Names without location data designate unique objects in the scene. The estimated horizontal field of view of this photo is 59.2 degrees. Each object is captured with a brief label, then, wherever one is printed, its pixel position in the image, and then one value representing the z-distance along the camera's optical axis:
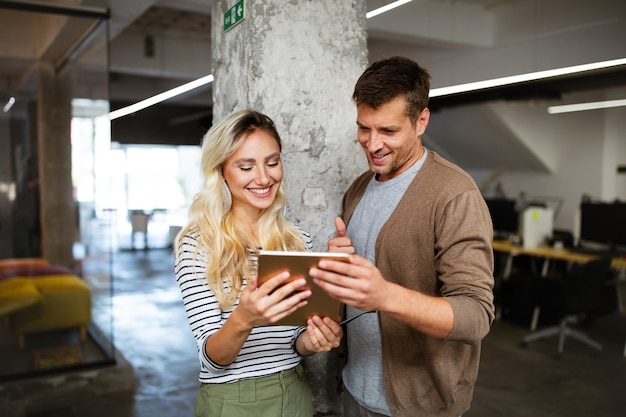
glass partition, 5.28
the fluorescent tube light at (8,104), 5.69
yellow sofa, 5.38
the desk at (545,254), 6.25
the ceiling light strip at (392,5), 4.60
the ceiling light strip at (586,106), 9.73
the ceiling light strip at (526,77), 6.66
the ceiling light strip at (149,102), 10.05
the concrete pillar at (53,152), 6.56
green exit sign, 2.13
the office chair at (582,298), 5.46
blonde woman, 1.56
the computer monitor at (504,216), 8.34
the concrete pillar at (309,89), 2.12
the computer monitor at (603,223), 6.59
